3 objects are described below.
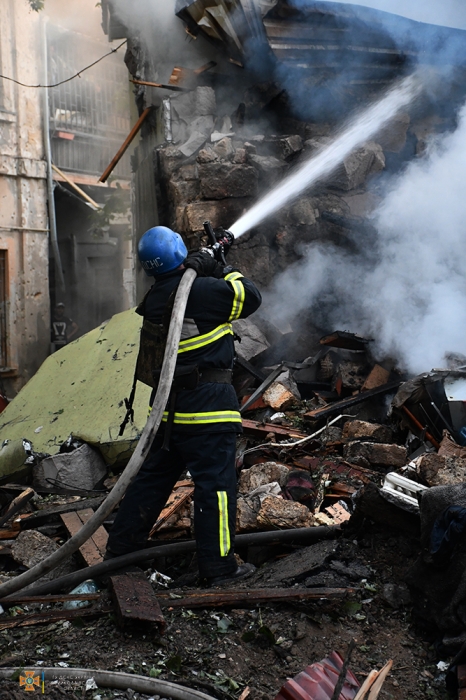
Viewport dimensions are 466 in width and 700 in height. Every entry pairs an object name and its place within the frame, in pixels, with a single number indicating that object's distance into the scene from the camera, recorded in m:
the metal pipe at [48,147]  13.43
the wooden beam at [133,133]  8.43
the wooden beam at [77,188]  14.41
